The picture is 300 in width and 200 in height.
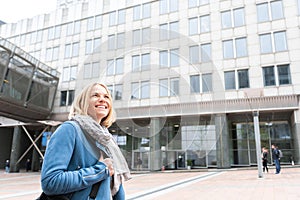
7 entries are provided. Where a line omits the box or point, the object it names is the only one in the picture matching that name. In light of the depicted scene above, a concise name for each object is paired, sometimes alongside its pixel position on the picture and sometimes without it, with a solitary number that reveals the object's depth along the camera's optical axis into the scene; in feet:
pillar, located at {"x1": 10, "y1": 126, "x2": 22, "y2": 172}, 93.81
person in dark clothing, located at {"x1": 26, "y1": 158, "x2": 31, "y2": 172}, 98.89
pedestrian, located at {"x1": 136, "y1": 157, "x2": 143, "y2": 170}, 70.90
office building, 69.87
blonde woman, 4.33
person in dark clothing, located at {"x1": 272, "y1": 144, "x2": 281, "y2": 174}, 48.01
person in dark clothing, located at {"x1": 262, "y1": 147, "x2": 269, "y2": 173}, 54.13
